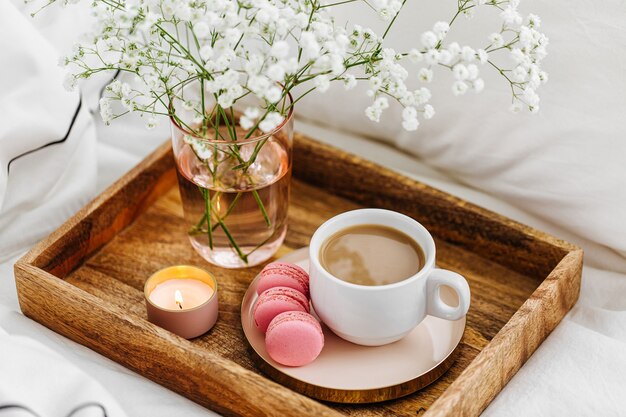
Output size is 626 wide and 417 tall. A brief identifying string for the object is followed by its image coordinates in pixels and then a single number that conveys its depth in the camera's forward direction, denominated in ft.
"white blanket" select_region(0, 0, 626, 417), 2.29
